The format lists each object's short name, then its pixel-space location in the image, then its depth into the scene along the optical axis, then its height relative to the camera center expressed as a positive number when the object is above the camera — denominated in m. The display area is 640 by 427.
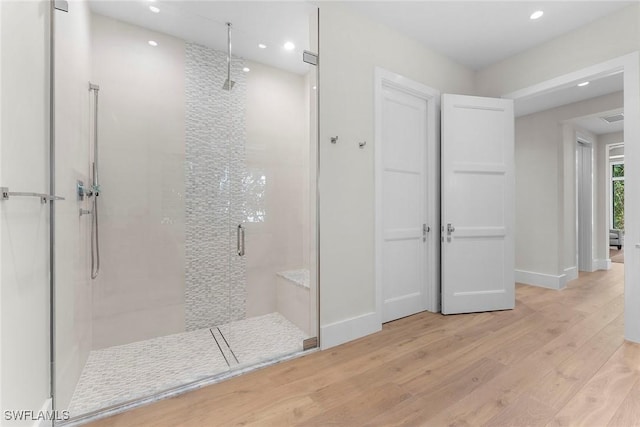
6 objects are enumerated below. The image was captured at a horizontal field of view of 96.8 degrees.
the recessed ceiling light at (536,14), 2.61 +1.86
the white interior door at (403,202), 2.89 +0.13
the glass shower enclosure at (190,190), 2.15 +0.22
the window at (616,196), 7.90 +0.52
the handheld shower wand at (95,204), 2.23 +0.08
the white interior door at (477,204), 3.11 +0.12
